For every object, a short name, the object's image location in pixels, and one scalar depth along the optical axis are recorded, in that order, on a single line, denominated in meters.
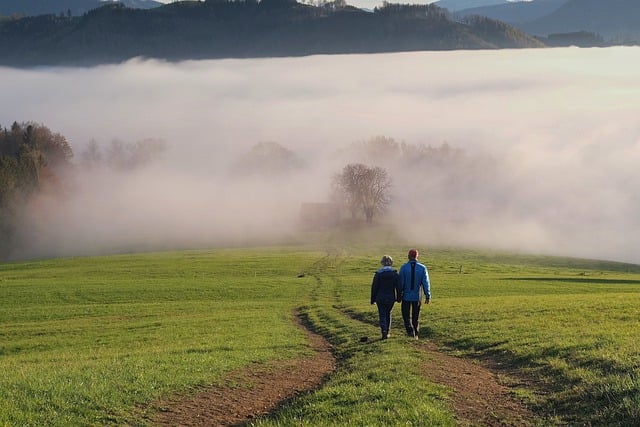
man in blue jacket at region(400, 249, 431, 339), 25.77
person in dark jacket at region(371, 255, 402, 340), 26.18
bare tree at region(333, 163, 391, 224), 145.00
